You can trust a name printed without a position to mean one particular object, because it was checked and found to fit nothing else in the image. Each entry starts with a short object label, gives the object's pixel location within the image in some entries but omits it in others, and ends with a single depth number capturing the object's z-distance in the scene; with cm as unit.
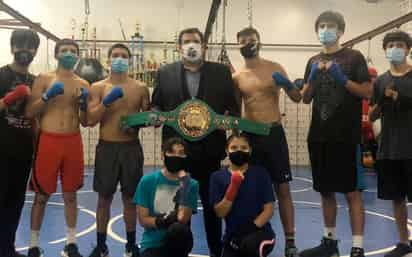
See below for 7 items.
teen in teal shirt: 300
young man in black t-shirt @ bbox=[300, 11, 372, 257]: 348
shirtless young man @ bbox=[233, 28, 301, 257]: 359
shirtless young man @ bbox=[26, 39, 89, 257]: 346
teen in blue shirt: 304
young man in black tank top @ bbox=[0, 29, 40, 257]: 327
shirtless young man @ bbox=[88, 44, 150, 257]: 357
